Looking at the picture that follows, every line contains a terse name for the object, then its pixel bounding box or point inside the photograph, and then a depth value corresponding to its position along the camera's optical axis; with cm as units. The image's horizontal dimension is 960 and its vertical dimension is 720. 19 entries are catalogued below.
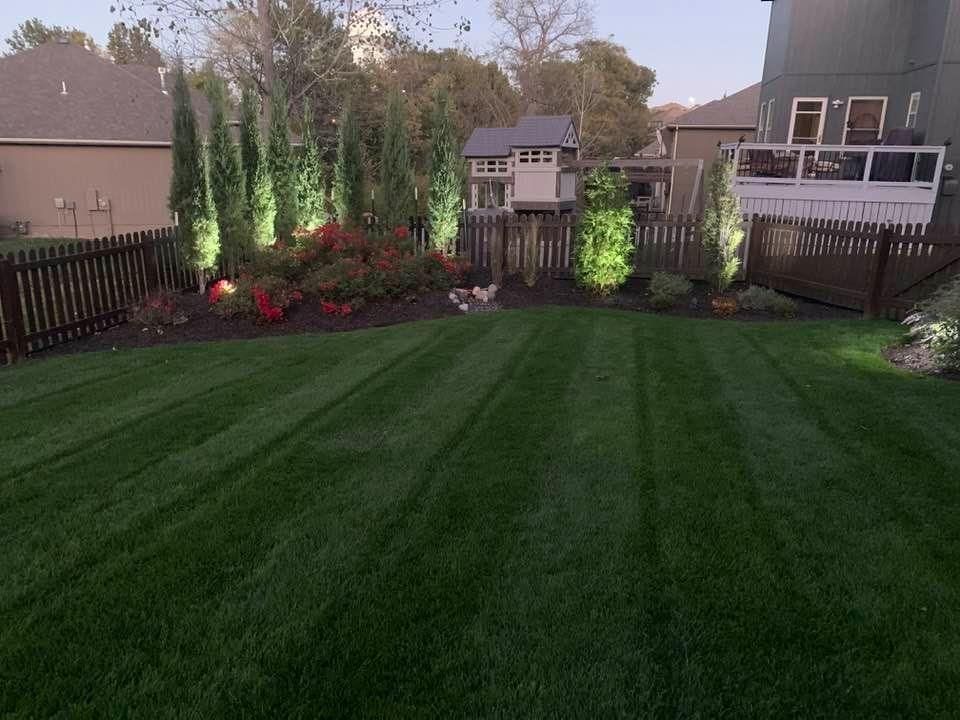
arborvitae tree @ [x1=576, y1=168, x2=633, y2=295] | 1064
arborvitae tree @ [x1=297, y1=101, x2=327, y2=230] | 1334
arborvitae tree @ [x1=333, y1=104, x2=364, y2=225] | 1354
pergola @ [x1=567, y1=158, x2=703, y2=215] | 1872
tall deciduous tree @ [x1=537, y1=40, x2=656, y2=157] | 4534
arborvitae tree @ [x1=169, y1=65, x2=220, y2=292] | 991
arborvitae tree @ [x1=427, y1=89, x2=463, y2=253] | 1245
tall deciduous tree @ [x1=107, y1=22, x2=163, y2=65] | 4906
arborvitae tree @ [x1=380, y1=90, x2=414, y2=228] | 1269
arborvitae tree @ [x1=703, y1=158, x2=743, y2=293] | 1079
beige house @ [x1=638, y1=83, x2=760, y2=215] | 2731
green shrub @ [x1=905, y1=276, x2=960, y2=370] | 618
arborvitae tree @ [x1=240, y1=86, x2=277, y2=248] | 1155
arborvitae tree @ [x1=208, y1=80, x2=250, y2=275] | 1048
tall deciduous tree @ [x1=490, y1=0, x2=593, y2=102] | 4300
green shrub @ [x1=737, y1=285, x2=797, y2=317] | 975
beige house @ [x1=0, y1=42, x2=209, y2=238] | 2031
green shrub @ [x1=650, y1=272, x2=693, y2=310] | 1011
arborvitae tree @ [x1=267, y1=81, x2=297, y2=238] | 1210
